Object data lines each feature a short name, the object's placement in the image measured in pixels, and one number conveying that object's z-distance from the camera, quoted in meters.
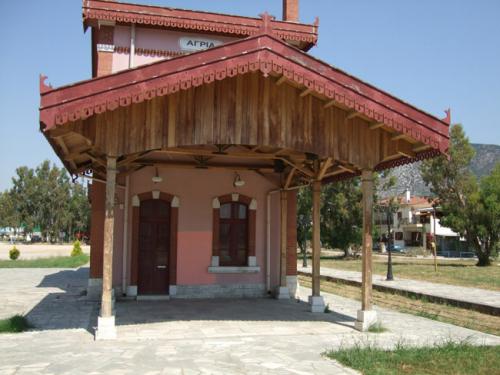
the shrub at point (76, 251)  38.25
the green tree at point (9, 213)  75.56
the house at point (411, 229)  68.69
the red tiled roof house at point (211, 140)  8.44
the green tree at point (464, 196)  33.06
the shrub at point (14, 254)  32.79
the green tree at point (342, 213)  38.84
